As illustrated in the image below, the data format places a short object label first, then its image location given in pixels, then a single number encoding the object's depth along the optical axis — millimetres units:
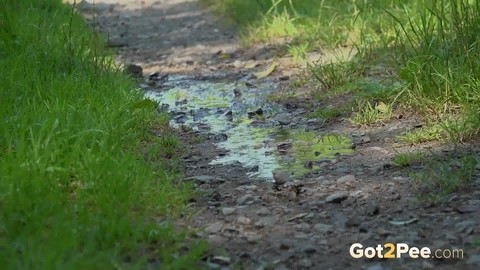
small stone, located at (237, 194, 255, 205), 7691
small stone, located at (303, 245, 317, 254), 6418
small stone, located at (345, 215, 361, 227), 6949
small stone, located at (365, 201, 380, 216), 7168
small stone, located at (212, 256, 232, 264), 6180
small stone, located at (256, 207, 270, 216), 7316
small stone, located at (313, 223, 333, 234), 6855
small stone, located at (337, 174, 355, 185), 8094
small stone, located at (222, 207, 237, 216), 7312
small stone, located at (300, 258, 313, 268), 6156
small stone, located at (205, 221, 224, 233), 6826
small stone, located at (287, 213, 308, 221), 7193
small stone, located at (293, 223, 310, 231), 6937
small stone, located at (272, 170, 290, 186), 8211
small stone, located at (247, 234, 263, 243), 6660
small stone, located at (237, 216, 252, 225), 7069
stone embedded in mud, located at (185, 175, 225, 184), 8344
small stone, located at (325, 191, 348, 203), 7594
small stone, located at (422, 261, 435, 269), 5941
